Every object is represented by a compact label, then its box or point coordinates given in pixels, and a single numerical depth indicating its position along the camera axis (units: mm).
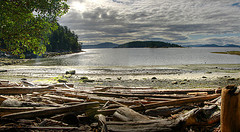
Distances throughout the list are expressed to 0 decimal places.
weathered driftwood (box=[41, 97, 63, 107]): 6229
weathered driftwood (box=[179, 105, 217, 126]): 4641
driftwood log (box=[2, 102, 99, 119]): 5228
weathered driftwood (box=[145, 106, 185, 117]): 5633
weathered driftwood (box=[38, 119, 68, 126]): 5089
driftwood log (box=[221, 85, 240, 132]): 3963
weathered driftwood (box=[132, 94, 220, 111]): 5919
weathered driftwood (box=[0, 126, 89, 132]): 4613
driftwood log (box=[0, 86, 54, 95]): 7641
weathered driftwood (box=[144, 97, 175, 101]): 6805
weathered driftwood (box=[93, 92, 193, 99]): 7428
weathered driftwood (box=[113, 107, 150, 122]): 4667
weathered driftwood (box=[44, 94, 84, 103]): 6770
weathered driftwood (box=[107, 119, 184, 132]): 4066
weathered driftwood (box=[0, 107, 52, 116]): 5398
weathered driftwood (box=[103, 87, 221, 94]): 8078
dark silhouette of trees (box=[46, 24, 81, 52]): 138125
